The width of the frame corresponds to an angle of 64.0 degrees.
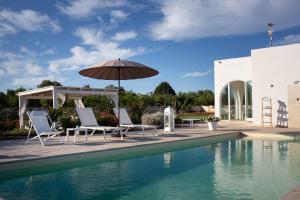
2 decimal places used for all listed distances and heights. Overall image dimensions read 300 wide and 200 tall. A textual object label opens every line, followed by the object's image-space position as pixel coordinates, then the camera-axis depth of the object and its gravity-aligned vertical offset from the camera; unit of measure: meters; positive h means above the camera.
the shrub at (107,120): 11.05 -0.41
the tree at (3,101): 26.34 +1.14
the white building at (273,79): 12.25 +1.72
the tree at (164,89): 55.75 +5.35
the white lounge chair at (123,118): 9.21 -0.27
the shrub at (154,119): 12.47 -0.41
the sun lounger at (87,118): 8.12 -0.23
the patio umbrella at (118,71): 7.94 +1.45
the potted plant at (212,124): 10.89 -0.59
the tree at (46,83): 41.89 +5.07
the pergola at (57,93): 14.18 +1.19
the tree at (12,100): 25.07 +1.18
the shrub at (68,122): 10.07 -0.46
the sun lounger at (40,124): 6.85 -0.37
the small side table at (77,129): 7.33 -0.58
